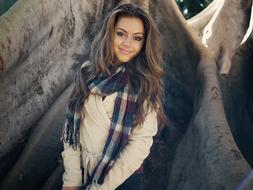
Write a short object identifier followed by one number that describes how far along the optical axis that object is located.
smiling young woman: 2.47
